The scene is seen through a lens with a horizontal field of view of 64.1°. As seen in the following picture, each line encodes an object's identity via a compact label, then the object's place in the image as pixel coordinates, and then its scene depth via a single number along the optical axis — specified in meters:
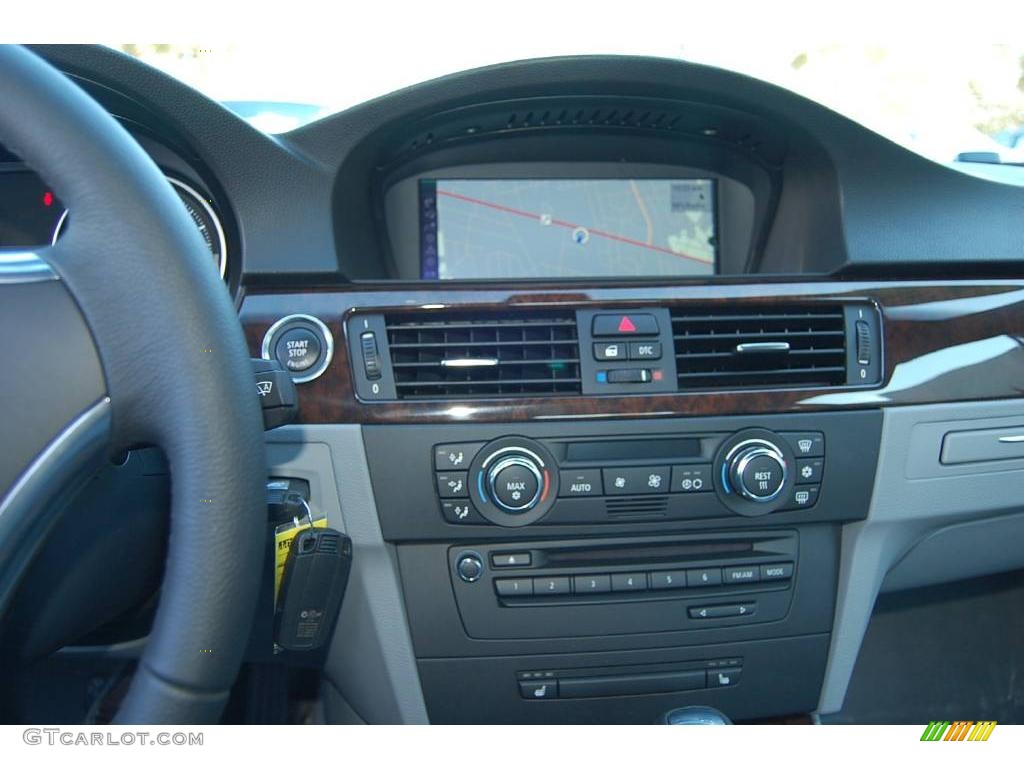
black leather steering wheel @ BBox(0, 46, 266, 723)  0.27
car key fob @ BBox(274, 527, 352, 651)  0.42
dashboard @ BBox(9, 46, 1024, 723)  0.47
